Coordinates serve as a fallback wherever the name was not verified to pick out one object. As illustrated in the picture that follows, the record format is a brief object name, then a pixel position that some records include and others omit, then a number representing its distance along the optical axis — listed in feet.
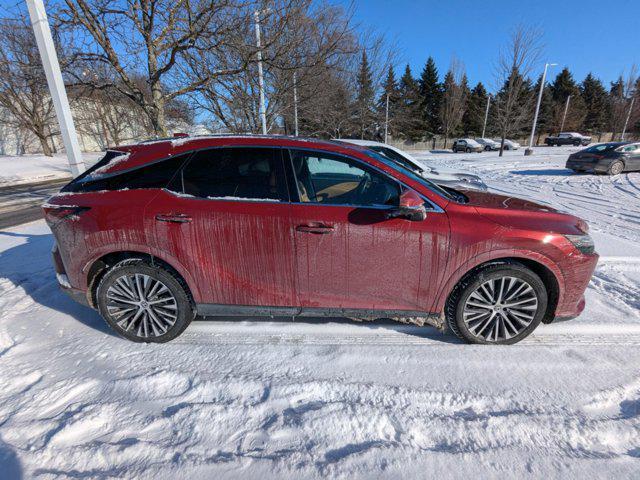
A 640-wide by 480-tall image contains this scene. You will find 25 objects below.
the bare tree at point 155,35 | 19.11
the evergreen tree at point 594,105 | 183.62
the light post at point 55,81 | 13.91
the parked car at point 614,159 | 42.32
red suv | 8.40
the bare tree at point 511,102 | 74.91
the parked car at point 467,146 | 114.29
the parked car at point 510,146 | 114.52
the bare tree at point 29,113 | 80.38
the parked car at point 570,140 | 124.88
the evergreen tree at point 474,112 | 164.02
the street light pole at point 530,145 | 82.44
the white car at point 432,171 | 20.79
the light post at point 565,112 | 165.97
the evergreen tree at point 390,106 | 93.14
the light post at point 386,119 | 94.07
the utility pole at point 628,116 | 131.13
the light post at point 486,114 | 131.99
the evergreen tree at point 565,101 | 174.40
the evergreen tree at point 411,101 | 145.42
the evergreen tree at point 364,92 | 70.08
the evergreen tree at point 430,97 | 168.14
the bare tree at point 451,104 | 136.46
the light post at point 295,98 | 35.14
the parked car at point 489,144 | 116.24
